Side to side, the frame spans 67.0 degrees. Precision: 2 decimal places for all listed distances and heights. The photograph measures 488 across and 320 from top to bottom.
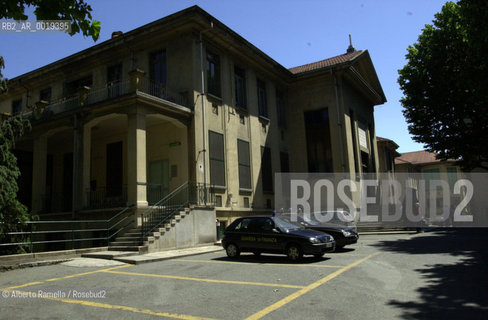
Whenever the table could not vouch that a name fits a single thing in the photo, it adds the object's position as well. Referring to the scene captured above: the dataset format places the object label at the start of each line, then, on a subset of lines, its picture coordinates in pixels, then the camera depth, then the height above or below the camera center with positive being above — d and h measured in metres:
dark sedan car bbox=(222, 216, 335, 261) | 11.02 -1.11
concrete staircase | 13.63 -1.22
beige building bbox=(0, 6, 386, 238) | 18.25 +4.82
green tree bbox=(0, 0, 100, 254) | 11.95 +1.00
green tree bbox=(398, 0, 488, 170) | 19.31 +5.48
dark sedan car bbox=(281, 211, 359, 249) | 13.79 -0.95
